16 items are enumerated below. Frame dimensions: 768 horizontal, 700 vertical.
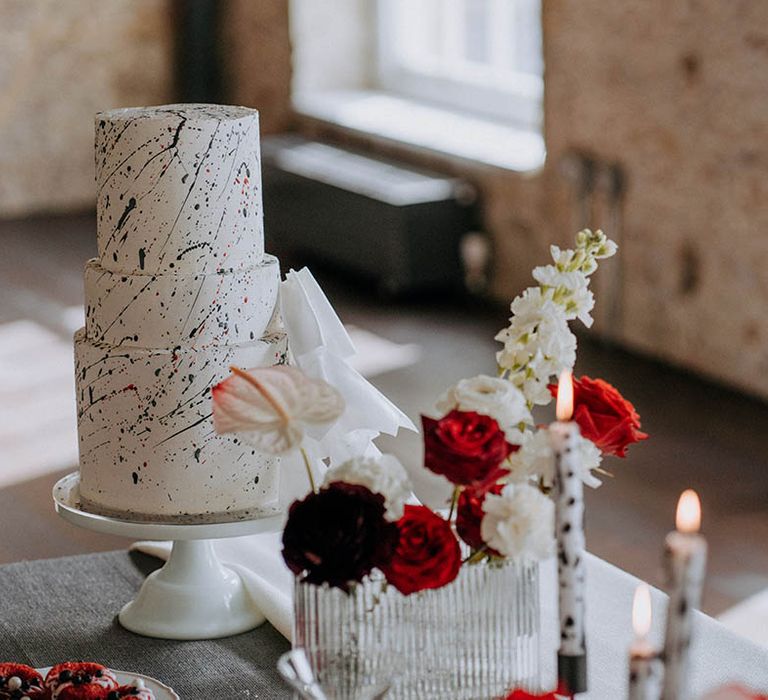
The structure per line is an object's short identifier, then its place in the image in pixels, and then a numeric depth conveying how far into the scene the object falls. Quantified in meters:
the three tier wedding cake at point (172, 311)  2.32
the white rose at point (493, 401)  1.94
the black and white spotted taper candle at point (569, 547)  1.75
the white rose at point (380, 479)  1.95
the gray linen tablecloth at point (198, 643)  2.21
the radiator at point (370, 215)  6.11
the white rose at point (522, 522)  1.92
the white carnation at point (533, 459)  1.95
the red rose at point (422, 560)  1.95
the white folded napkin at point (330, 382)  2.31
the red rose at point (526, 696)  1.91
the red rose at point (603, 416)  2.02
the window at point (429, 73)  6.38
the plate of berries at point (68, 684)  2.05
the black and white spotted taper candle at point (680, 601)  1.47
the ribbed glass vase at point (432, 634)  1.96
